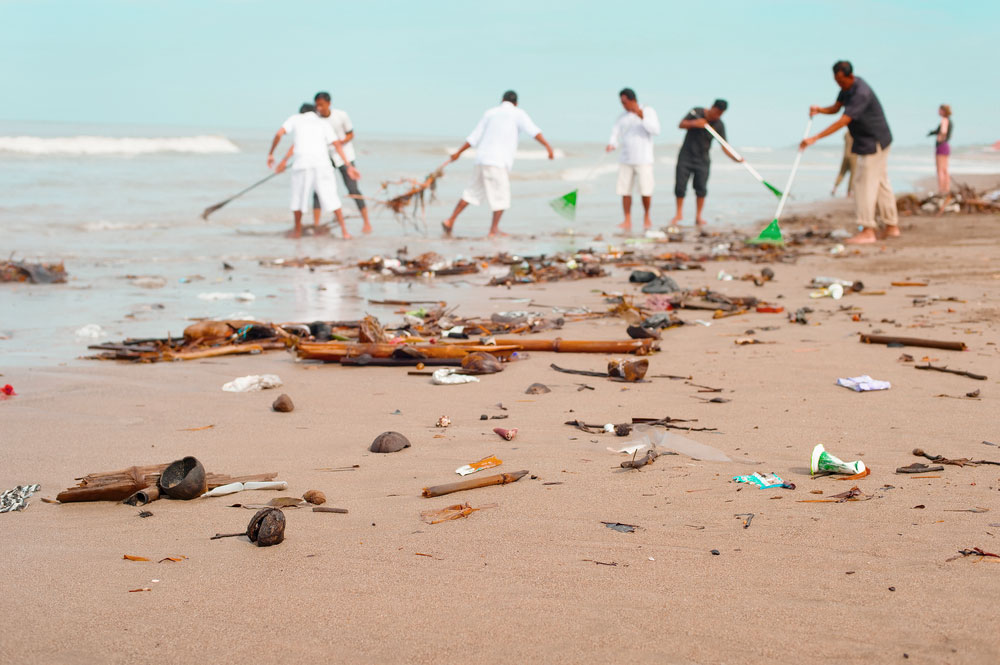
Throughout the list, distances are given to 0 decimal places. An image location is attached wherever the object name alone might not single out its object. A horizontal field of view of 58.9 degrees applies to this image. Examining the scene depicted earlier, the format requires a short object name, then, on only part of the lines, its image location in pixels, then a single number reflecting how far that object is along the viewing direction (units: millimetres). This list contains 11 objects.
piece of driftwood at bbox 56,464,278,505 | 2758
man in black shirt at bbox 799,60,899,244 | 9906
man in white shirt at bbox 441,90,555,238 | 12445
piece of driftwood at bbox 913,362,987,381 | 4082
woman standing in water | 17328
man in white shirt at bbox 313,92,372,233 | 12719
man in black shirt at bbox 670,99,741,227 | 13164
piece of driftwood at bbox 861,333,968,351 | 4723
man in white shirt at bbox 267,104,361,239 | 12250
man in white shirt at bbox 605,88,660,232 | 13148
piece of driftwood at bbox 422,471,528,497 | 2723
